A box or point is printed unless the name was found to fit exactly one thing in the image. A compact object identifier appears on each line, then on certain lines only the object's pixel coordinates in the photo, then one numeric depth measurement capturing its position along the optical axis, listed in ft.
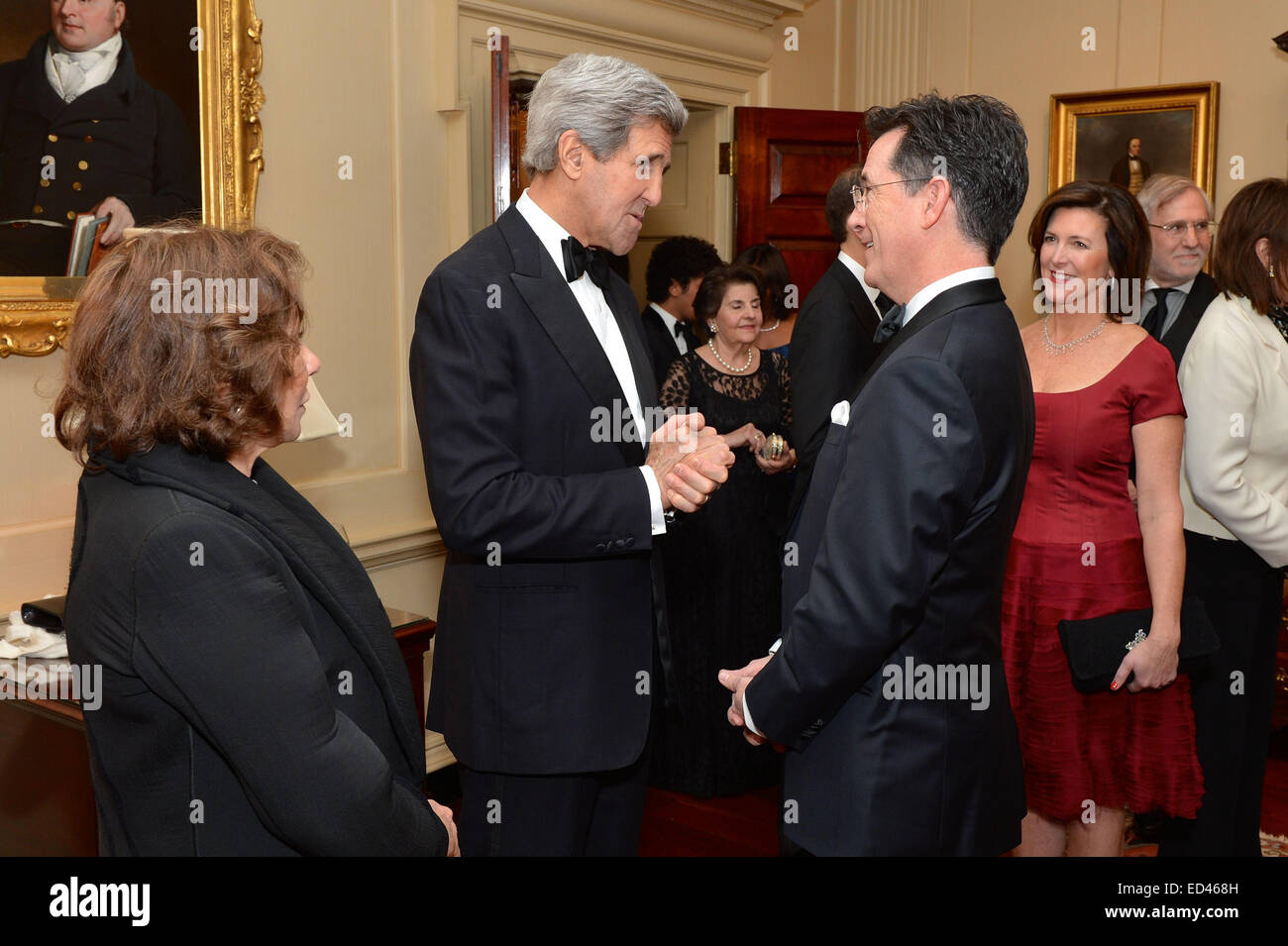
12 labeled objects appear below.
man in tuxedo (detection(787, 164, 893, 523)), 10.34
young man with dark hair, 16.92
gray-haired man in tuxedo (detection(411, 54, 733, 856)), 6.71
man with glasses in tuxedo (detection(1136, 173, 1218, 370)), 11.18
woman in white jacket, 9.30
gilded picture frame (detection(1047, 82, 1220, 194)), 17.60
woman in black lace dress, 14.07
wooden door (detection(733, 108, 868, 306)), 17.93
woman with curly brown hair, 4.28
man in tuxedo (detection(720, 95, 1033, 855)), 5.50
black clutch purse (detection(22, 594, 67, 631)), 8.22
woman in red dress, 8.55
